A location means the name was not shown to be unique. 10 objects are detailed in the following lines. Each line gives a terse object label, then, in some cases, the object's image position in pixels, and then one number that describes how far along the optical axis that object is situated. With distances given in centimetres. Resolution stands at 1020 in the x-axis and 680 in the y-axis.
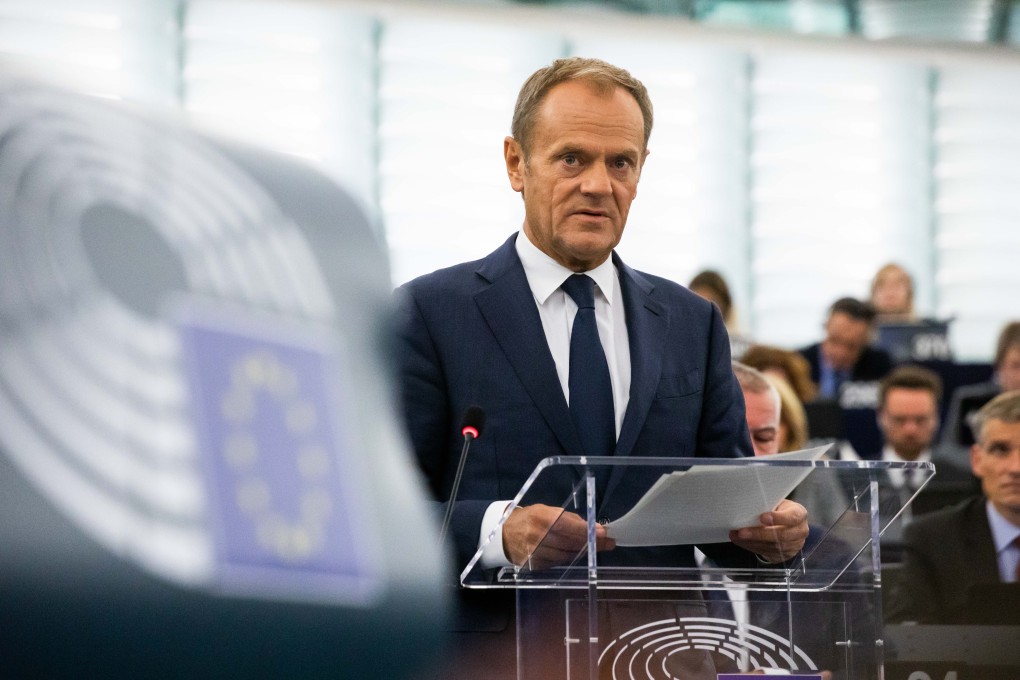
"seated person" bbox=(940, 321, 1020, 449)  1183
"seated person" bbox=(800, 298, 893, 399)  1386
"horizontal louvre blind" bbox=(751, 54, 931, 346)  2244
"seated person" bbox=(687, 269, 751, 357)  1237
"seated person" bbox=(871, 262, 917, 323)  1619
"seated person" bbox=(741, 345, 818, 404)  991
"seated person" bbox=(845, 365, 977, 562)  1194
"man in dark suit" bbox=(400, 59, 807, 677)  383
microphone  323
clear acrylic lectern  311
